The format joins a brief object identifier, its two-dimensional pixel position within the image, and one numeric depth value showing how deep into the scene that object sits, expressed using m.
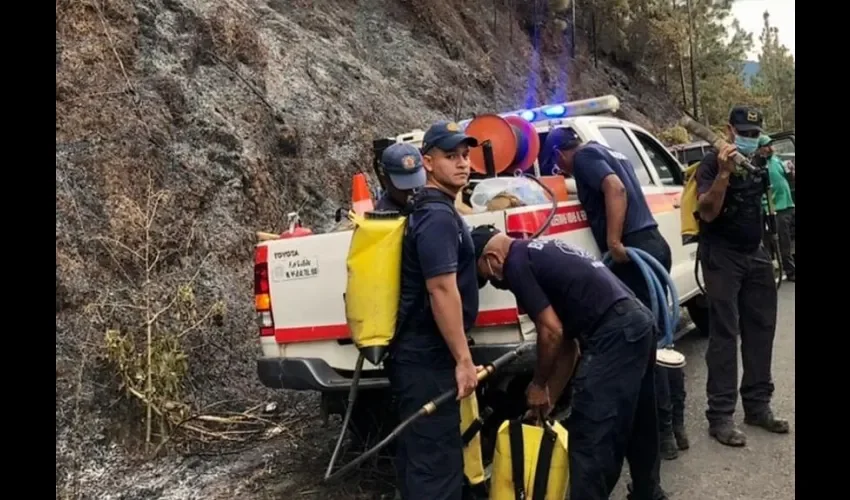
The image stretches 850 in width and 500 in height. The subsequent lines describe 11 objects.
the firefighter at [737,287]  4.74
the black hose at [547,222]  3.90
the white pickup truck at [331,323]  3.82
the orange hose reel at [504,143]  4.90
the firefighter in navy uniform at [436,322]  3.19
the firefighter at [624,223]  4.41
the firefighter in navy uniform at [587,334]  3.27
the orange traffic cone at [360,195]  5.04
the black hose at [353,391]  3.53
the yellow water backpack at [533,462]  3.35
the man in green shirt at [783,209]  9.30
